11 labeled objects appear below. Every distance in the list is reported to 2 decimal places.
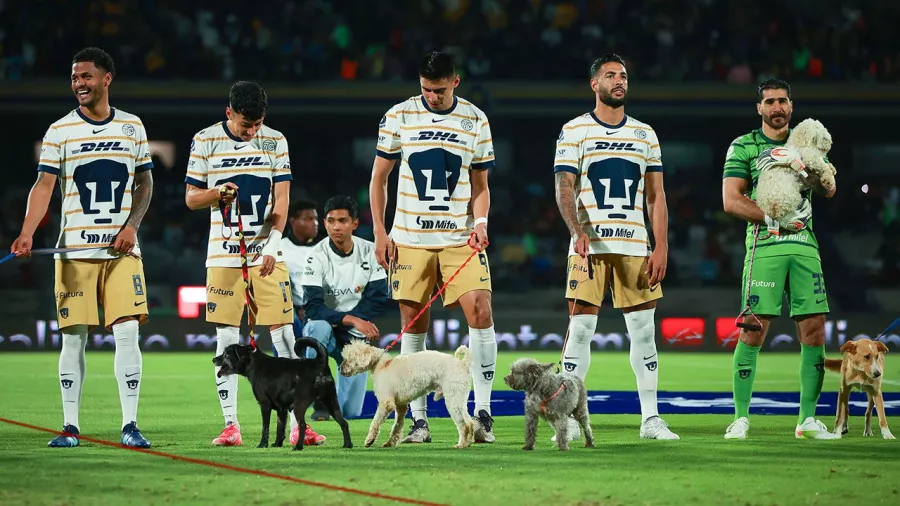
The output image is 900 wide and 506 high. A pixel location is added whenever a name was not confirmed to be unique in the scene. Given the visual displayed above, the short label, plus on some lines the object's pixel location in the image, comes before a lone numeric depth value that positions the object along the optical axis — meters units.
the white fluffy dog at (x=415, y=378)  14.20
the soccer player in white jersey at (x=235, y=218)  15.73
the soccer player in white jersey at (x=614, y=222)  15.70
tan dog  15.88
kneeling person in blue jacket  18.80
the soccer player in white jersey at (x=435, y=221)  15.47
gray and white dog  14.02
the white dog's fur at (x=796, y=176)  15.58
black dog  14.26
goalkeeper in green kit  15.76
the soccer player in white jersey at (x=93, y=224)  14.94
